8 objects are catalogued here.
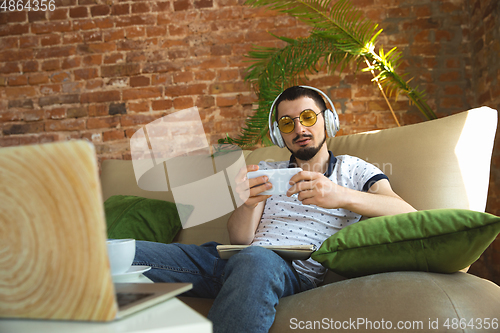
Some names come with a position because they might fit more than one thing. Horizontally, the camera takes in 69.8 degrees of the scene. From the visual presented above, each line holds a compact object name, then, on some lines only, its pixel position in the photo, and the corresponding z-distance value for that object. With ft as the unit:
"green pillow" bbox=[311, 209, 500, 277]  2.99
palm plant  6.86
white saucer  1.91
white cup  1.87
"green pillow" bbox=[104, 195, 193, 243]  5.30
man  2.82
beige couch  2.68
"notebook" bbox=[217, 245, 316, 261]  3.29
